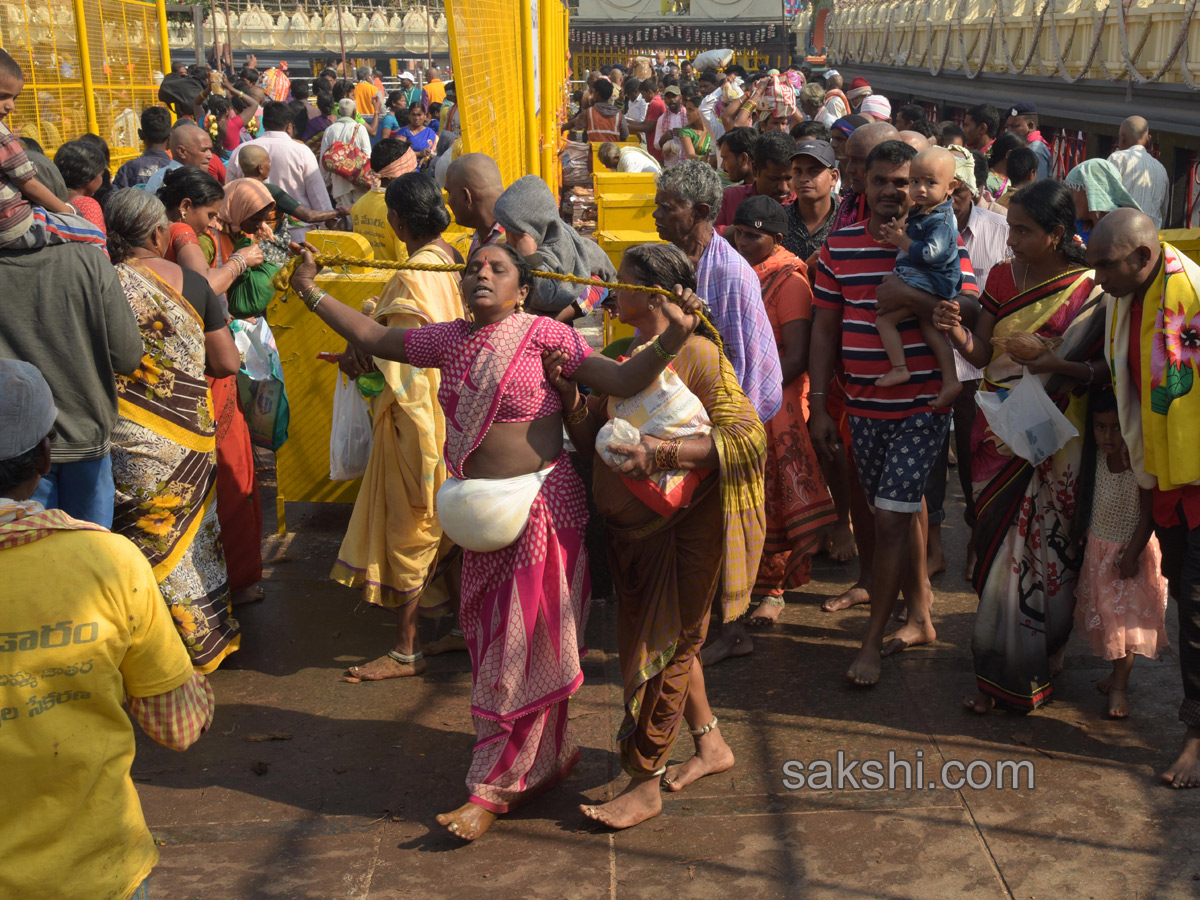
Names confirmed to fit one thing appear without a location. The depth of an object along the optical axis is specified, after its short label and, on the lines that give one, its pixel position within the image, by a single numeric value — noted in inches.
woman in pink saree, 132.6
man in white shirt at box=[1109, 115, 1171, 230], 299.0
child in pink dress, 150.3
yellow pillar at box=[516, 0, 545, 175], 304.3
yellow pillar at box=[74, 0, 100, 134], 414.0
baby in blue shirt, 160.9
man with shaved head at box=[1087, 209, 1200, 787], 137.9
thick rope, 129.3
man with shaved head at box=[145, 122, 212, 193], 274.8
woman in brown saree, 130.6
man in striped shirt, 165.8
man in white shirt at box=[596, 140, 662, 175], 413.4
